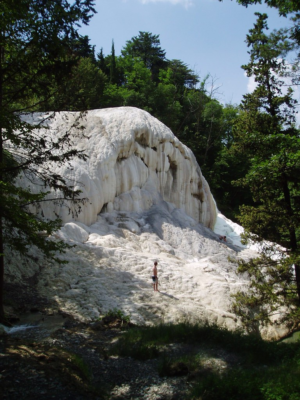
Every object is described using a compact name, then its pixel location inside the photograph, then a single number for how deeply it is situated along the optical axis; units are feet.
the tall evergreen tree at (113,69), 133.29
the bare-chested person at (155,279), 45.75
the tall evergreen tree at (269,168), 36.40
